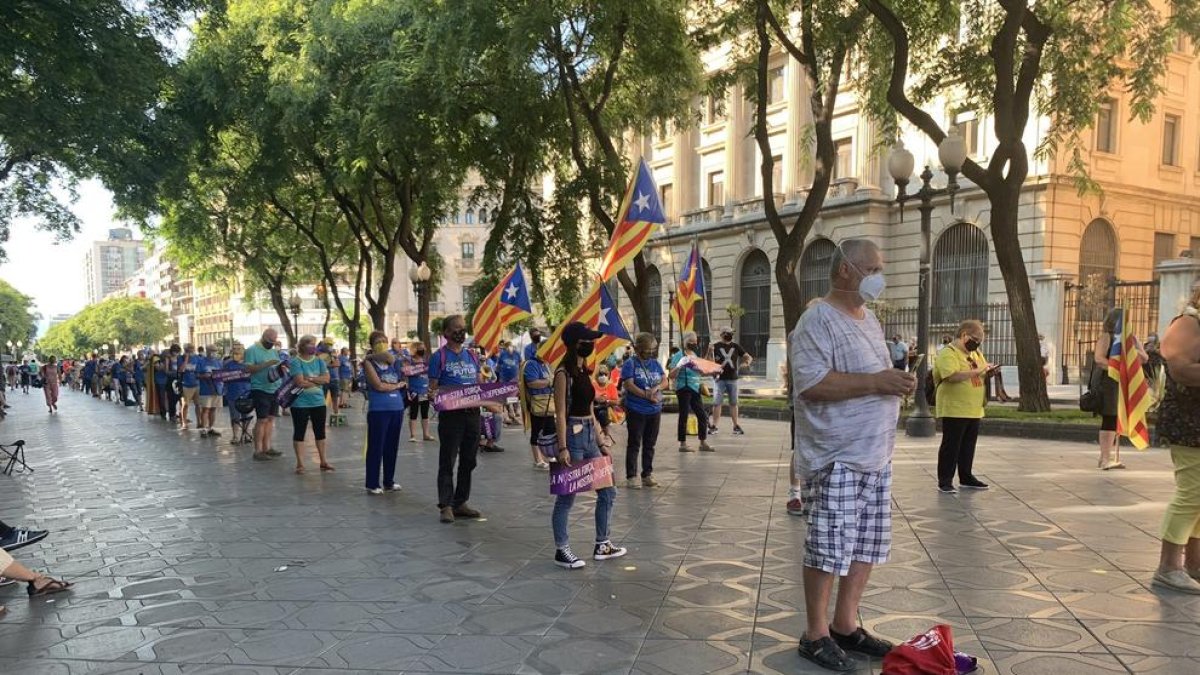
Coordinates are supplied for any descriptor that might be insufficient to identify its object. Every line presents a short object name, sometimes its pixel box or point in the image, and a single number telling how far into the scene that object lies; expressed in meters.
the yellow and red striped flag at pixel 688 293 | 13.32
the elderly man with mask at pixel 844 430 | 3.78
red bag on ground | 3.62
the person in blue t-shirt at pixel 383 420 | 8.73
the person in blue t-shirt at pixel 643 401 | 8.94
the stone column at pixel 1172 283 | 15.41
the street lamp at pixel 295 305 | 36.18
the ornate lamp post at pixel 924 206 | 13.89
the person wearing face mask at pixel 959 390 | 8.07
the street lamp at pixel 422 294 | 22.73
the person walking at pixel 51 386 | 24.86
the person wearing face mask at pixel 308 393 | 10.09
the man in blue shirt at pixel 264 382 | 11.59
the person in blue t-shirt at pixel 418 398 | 12.24
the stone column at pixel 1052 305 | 22.39
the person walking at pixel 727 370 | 14.02
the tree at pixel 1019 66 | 14.41
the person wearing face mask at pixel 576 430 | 5.69
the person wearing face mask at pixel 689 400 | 11.67
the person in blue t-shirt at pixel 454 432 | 7.40
